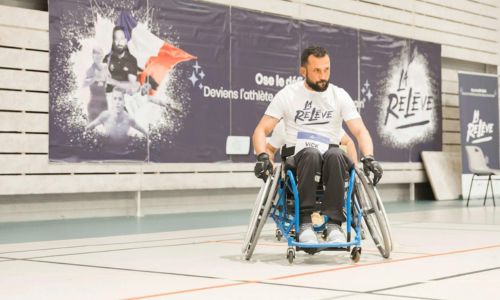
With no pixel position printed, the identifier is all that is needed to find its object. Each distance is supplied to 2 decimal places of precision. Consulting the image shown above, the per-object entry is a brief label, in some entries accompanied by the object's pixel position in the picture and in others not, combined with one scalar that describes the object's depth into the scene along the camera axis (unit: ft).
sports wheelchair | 13.89
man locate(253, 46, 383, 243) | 15.17
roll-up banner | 42.45
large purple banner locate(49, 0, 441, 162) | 29.22
